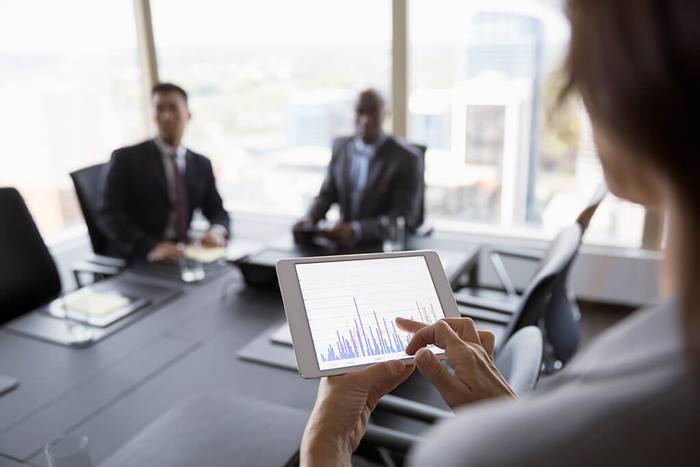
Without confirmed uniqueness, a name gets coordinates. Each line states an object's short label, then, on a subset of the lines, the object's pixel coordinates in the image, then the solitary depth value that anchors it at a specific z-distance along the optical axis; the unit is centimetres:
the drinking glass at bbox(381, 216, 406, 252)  241
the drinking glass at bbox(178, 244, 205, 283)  217
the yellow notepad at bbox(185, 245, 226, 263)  231
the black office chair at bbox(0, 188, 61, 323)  234
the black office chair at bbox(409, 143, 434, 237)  295
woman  37
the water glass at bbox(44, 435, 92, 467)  112
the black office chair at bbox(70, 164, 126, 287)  259
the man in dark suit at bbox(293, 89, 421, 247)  292
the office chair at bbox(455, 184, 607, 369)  199
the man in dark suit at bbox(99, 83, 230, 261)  283
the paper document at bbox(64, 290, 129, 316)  187
